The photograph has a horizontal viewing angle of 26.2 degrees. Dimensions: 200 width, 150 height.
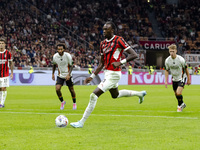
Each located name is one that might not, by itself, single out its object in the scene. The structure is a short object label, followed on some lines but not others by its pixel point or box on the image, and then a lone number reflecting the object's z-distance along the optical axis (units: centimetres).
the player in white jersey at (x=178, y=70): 1331
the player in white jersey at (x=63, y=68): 1452
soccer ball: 911
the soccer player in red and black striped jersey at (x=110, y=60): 904
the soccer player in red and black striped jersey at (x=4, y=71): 1505
